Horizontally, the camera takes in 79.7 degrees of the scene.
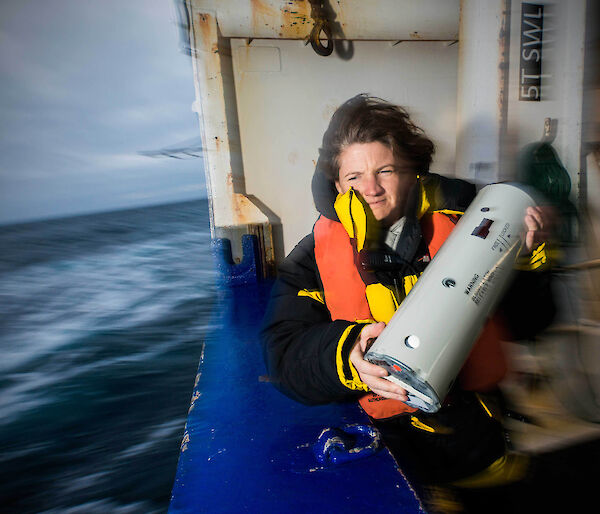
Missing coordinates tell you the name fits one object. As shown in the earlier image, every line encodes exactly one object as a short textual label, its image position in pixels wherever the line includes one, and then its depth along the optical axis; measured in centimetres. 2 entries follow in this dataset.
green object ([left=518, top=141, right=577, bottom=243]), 172
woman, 116
